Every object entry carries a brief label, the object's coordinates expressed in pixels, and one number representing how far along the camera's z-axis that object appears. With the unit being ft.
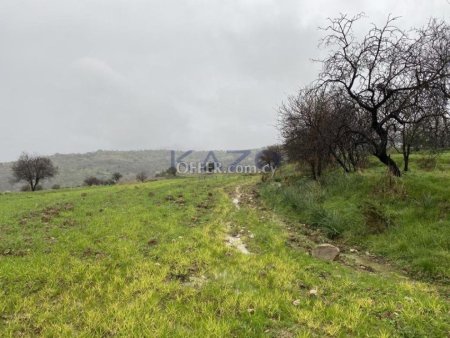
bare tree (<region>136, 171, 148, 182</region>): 241.45
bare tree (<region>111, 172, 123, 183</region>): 282.64
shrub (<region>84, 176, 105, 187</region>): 271.08
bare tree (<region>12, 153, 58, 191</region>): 215.04
